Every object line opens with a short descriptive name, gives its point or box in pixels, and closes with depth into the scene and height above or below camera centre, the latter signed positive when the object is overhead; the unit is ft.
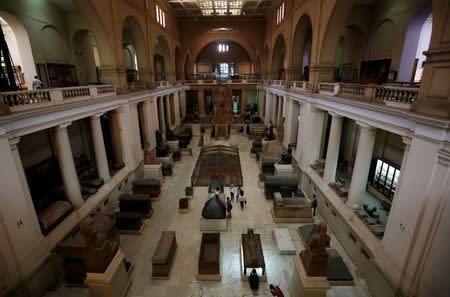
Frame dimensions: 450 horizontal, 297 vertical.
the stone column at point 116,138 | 44.39 -11.22
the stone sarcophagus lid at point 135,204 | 36.35 -18.88
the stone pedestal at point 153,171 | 47.90 -18.33
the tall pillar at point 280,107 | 71.85 -9.06
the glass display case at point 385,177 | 35.32 -15.35
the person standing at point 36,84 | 35.11 -1.05
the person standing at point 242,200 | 39.53 -20.02
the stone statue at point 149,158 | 48.93 -16.31
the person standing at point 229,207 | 37.22 -20.04
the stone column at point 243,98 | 105.50 -9.77
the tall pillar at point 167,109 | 80.26 -10.69
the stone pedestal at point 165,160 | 54.05 -18.31
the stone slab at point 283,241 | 29.55 -20.58
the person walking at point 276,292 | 22.02 -19.29
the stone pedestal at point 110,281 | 19.98 -17.17
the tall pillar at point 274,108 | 79.30 -10.37
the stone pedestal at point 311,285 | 19.11 -16.16
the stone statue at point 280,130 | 62.64 -13.92
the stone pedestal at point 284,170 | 46.55 -17.72
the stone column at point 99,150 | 37.93 -11.48
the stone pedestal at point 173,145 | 62.78 -17.76
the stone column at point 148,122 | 58.96 -11.16
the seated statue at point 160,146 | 57.67 -16.98
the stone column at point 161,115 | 72.23 -11.32
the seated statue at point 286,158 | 50.72 -16.93
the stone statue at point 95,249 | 18.53 -13.62
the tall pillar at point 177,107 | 90.20 -11.57
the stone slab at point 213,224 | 33.83 -20.37
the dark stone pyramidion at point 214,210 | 33.68 -18.36
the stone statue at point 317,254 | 17.58 -13.26
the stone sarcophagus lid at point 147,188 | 42.34 -19.16
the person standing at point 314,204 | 37.58 -19.60
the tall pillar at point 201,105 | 106.79 -12.54
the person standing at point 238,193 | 41.73 -20.21
